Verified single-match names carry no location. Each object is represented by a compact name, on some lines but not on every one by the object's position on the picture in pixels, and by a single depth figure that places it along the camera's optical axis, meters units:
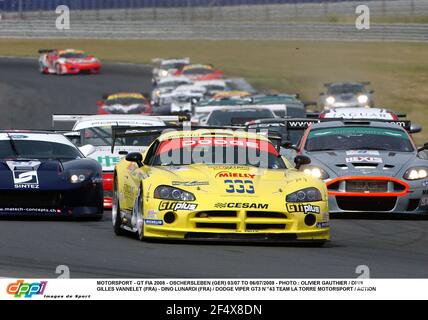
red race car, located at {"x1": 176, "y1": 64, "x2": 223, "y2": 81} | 52.22
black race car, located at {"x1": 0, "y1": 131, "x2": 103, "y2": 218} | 14.33
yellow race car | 11.70
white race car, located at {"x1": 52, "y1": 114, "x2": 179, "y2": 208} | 16.89
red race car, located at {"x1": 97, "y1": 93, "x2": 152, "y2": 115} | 39.44
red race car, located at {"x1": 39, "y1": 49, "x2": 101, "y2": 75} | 56.28
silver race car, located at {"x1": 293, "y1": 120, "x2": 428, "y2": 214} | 15.59
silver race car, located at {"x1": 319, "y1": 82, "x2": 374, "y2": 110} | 41.53
